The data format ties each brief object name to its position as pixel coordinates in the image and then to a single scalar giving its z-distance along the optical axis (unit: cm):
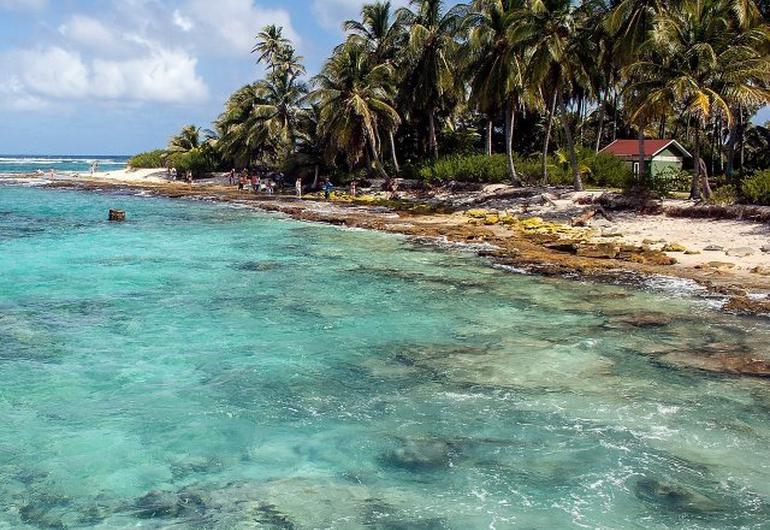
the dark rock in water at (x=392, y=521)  700
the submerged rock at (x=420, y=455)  833
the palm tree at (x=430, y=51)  4575
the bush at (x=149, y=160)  8438
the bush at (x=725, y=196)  2742
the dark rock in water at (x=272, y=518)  701
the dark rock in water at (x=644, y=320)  1438
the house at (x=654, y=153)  4619
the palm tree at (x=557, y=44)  3341
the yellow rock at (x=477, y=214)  3420
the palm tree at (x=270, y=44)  6869
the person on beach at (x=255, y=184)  5741
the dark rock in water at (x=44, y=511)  705
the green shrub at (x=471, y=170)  4312
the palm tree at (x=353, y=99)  4678
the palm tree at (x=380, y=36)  5006
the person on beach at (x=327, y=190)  4925
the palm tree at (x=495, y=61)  3750
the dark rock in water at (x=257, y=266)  2230
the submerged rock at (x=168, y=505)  725
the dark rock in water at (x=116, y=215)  3638
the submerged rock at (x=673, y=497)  734
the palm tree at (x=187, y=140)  7544
